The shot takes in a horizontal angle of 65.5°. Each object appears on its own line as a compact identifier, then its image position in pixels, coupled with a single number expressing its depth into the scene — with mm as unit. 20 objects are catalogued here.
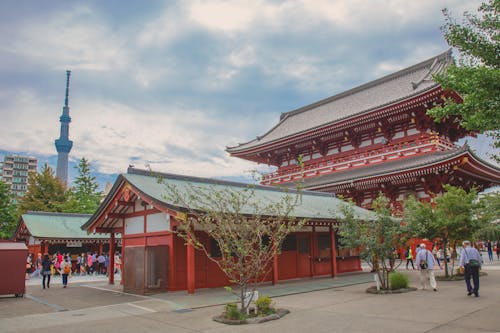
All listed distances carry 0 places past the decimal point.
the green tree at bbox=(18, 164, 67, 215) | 43312
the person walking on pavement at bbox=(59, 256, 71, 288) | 19062
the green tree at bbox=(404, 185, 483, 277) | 17156
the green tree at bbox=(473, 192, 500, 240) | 17714
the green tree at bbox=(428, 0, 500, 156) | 8453
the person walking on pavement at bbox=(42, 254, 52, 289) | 18969
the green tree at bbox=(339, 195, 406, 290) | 14352
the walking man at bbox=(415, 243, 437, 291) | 14663
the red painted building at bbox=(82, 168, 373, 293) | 15516
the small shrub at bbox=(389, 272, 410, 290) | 14500
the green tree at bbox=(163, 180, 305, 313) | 10578
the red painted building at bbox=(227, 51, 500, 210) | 26000
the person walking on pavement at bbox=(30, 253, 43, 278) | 26986
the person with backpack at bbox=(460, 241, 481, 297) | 12070
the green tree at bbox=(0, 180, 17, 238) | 37750
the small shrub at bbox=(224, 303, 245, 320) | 10047
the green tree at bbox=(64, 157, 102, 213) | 46956
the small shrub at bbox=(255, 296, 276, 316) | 10656
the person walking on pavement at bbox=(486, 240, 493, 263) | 30819
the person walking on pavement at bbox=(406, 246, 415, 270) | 24141
